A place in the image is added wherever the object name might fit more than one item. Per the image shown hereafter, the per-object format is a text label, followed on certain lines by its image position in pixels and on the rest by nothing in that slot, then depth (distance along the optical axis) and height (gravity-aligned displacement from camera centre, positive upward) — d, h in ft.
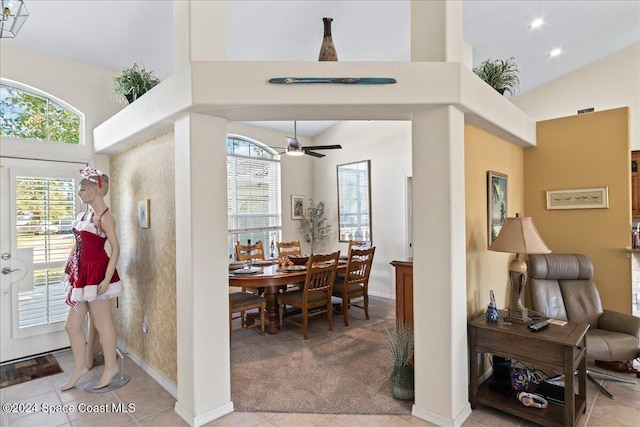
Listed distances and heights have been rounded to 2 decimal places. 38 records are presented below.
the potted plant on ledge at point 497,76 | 9.98 +4.03
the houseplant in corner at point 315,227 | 22.48 -0.76
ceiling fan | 15.26 +3.10
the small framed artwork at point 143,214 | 9.70 +0.14
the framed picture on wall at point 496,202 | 9.58 +0.33
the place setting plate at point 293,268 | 13.04 -2.05
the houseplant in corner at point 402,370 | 8.42 -3.90
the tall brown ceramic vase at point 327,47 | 8.98 +4.46
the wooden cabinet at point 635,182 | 15.85 +1.33
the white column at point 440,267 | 7.32 -1.18
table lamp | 7.84 -0.80
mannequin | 9.18 -1.57
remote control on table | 7.49 -2.56
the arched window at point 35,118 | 10.87 +3.47
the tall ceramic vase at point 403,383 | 8.40 -4.21
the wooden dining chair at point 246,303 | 12.28 -3.18
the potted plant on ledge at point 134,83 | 10.14 +4.07
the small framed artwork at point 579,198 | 11.31 +0.44
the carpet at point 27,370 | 9.80 -4.56
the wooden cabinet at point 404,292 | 10.58 -2.46
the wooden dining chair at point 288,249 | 17.78 -1.75
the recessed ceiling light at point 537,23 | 13.71 +7.73
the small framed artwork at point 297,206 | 22.25 +0.66
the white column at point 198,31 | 7.43 +4.18
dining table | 11.89 -2.18
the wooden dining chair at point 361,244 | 19.78 -1.73
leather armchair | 10.03 -2.44
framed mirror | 20.58 +0.84
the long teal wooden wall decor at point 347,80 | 7.22 +2.88
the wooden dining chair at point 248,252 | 16.31 -1.76
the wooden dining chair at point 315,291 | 12.62 -2.94
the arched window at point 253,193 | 19.42 +1.44
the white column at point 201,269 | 7.55 -1.18
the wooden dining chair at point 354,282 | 14.21 -2.94
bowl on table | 14.44 -1.88
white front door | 10.75 -0.97
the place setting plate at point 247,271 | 12.44 -2.01
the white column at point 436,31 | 7.45 +4.10
